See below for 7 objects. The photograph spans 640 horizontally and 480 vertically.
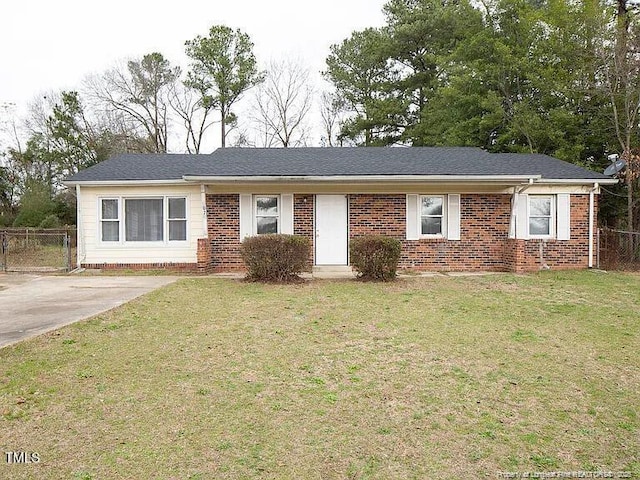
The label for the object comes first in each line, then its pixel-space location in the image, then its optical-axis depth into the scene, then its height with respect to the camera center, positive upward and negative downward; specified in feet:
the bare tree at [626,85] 47.21 +16.54
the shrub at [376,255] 33.96 -1.34
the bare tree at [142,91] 106.93 +35.11
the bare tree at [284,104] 106.73 +31.87
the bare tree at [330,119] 104.99 +28.14
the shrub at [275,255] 33.76 -1.32
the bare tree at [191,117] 108.17 +29.29
